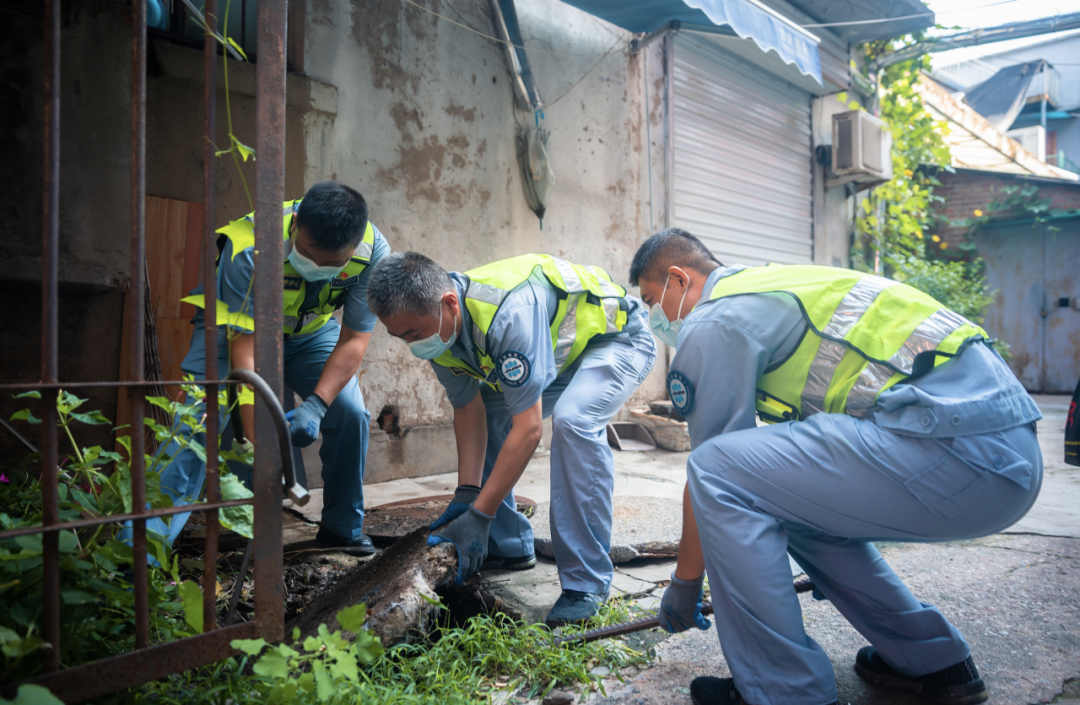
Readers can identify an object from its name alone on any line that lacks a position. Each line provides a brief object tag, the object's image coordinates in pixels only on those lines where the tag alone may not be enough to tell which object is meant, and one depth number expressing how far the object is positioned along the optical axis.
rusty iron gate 1.23
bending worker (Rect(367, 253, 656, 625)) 2.08
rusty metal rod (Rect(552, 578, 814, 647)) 1.86
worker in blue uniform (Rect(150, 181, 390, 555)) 2.29
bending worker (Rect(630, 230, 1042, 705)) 1.47
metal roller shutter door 6.17
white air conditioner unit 7.33
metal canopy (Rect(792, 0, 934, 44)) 7.08
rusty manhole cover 2.83
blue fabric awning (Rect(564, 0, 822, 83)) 4.66
